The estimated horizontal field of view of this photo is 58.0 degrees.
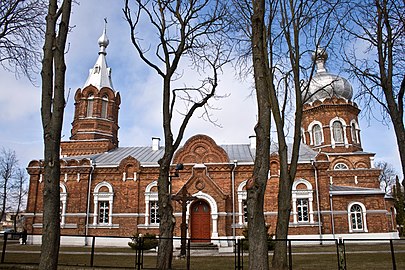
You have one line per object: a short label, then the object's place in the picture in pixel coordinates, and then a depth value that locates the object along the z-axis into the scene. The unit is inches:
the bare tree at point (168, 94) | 416.8
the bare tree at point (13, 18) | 423.9
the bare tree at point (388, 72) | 406.3
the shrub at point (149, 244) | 776.3
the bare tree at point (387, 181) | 1980.8
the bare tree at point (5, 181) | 1620.3
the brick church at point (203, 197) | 913.5
